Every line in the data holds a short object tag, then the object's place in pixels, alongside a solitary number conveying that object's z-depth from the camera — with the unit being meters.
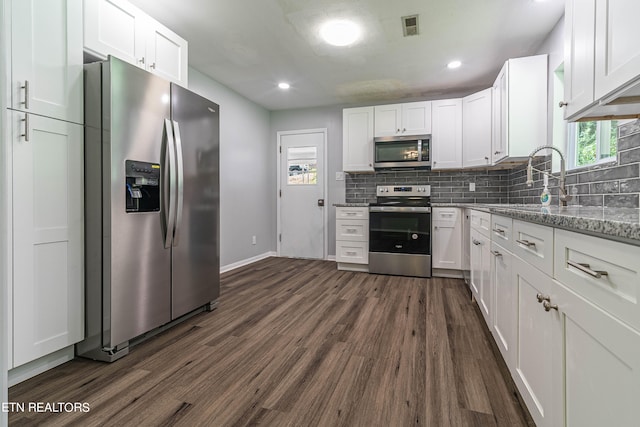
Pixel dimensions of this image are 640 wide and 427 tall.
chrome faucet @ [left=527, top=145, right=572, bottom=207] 1.86
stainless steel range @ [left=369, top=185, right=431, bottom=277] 3.69
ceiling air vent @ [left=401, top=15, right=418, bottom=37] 2.50
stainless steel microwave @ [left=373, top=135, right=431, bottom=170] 3.96
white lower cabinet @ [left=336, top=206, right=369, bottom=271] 3.99
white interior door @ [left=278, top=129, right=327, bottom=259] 4.91
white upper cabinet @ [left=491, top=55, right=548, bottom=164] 2.73
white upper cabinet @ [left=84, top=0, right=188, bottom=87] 1.83
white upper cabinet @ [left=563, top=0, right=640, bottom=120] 1.01
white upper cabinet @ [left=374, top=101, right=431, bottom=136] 3.98
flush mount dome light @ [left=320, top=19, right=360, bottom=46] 2.59
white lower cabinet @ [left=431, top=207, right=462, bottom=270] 3.62
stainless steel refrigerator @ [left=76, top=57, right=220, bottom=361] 1.74
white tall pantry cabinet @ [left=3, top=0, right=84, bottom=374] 1.48
